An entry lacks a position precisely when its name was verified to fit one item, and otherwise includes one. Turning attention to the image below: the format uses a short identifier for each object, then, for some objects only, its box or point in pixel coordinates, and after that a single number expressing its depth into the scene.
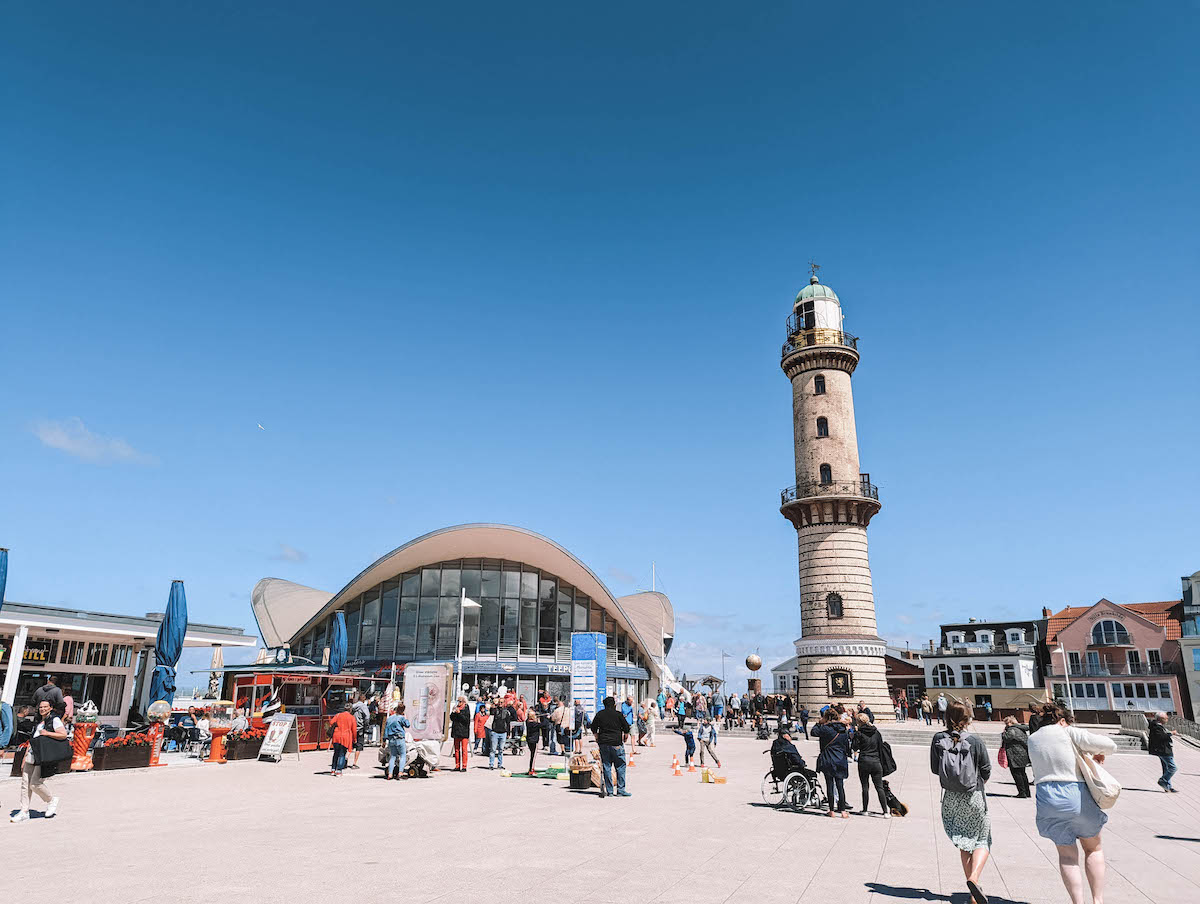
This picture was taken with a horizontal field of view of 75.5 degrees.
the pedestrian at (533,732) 16.94
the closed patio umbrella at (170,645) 20.38
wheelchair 11.80
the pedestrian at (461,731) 17.06
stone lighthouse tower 33.94
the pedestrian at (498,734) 18.02
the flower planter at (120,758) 16.58
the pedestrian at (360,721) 18.59
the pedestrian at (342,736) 16.28
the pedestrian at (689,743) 18.02
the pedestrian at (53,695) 11.88
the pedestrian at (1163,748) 14.64
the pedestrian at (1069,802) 5.84
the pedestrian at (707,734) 17.62
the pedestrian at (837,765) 11.18
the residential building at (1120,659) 46.69
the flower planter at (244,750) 19.55
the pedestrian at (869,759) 11.13
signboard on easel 19.59
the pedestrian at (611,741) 13.30
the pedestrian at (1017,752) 13.33
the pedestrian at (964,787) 6.66
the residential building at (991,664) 53.06
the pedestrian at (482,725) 21.14
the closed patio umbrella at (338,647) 29.55
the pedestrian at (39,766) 9.85
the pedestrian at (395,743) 15.73
